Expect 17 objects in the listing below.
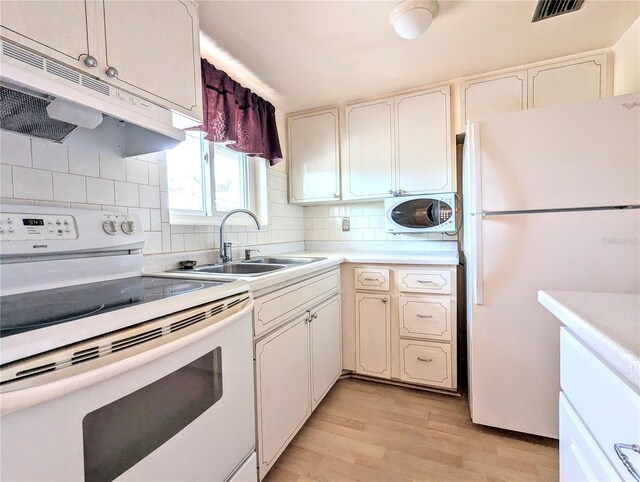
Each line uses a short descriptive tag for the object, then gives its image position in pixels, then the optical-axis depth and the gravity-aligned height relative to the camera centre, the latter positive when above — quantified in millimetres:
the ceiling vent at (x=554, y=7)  1371 +1059
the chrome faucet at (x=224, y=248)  1702 -83
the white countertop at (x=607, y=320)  477 -204
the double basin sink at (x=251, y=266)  1552 -189
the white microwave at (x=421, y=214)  2123 +118
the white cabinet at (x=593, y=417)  511 -407
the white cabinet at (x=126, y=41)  770 +621
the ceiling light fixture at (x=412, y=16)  1350 +1018
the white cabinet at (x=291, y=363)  1231 -670
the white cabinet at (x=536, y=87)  1796 +915
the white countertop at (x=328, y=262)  1228 -196
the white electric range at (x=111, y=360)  523 -272
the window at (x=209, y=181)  1709 +367
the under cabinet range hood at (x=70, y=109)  750 +407
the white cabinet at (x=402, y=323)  1908 -648
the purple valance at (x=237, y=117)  1679 +768
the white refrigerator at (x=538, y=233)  1281 -33
